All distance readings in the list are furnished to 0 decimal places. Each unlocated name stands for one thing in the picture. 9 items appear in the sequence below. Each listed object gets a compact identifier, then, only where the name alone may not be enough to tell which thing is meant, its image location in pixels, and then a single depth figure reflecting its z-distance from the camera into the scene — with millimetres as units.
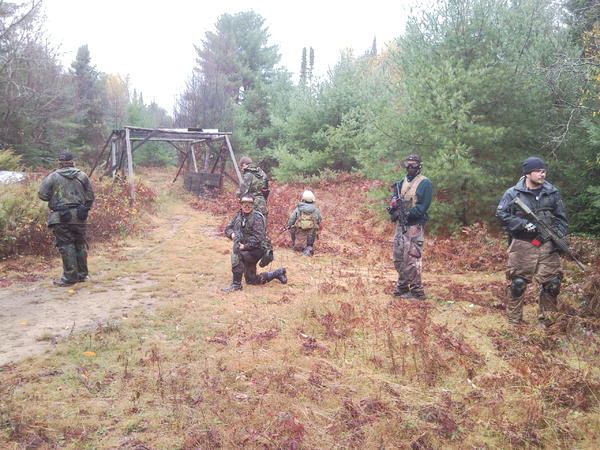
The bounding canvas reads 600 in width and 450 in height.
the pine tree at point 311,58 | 70375
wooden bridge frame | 16202
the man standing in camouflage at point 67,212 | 7516
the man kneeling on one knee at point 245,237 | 7492
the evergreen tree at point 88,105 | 26609
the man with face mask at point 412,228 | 6770
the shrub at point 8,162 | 13133
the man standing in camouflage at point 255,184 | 9930
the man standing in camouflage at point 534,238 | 5535
